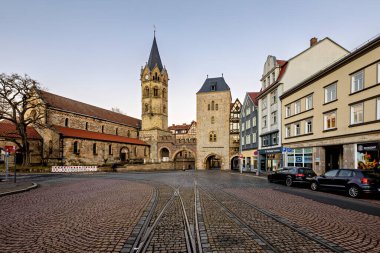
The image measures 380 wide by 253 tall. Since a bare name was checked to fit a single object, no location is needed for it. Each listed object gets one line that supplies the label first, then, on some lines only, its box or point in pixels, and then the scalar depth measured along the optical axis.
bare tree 33.00
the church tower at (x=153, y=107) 62.69
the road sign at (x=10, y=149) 17.68
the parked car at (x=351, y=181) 12.12
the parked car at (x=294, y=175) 16.94
